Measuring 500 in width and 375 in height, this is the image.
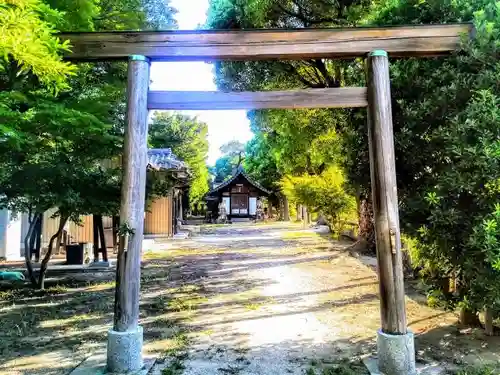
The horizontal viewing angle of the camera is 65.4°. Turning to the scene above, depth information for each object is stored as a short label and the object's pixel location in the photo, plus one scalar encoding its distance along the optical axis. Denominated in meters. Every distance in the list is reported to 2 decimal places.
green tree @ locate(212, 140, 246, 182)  51.97
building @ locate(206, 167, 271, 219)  35.53
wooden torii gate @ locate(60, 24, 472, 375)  3.86
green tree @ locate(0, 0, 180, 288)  2.65
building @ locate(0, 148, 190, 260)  11.05
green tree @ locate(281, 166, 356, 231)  15.70
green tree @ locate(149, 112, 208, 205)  29.42
